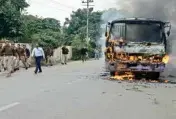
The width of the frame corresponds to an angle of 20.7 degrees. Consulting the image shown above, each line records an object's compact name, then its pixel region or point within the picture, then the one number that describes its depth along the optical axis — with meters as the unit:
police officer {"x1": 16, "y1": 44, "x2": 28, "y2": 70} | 29.96
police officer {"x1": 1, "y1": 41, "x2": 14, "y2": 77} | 24.47
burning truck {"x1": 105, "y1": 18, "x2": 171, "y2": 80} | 19.86
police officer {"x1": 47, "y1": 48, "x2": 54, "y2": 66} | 39.09
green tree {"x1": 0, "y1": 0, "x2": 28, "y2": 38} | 34.91
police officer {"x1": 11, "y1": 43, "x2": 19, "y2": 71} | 25.89
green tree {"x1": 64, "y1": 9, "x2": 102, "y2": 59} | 79.88
